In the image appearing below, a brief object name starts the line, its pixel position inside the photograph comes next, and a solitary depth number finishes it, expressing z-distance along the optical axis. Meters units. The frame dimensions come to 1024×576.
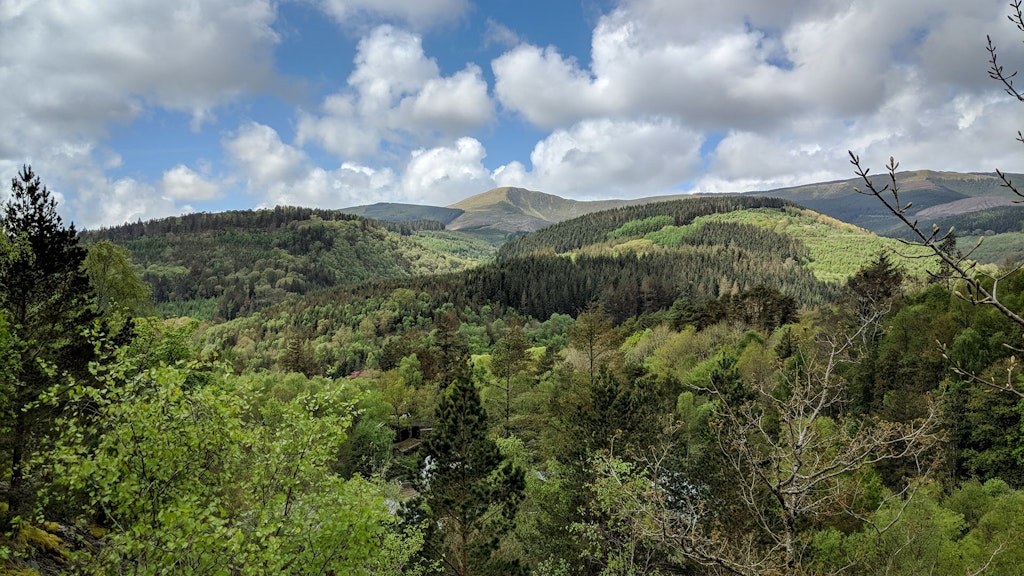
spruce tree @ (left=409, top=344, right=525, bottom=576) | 23.34
